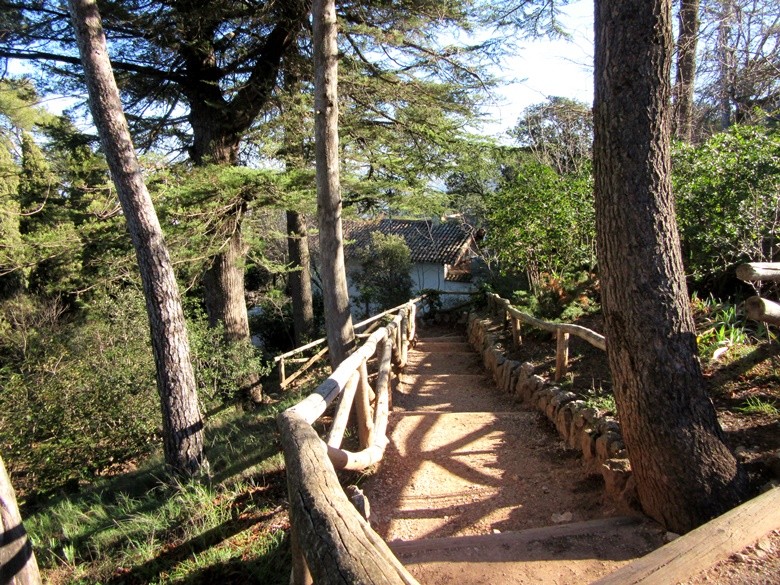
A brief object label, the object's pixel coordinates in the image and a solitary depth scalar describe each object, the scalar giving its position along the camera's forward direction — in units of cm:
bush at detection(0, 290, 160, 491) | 733
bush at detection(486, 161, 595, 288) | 822
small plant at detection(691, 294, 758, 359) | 459
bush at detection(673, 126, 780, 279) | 541
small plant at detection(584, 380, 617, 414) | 428
